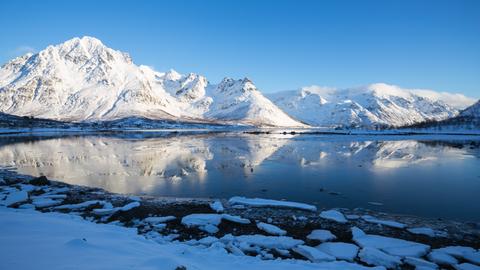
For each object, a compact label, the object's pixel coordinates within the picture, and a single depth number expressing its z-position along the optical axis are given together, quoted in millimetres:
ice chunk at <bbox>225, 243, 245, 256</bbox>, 9902
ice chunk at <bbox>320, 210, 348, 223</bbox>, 13959
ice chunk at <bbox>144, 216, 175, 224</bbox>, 13456
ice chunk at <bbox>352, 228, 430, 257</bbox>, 10484
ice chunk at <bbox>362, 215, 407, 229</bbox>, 13275
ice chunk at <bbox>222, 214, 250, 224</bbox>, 13625
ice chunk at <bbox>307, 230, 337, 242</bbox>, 11820
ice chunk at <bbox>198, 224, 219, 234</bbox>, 12466
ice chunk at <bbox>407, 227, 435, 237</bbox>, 12414
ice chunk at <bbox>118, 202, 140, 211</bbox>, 15173
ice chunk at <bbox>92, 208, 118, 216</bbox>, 14438
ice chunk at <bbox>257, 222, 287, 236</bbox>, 12336
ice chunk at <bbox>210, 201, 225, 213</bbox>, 15264
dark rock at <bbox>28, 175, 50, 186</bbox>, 20752
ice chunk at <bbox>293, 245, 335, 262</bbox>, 9609
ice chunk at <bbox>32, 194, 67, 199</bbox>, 17219
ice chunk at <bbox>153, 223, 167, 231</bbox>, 12706
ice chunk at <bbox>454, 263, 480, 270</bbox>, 9469
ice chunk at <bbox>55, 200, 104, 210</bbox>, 15389
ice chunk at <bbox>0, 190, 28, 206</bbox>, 15227
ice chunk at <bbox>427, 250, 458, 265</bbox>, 9905
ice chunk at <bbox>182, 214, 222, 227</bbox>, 13148
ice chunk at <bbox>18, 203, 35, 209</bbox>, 14790
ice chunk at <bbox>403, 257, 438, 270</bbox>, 9508
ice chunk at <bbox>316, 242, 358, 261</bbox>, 10073
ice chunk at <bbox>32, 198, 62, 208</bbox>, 15586
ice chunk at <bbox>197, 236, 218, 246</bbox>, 10914
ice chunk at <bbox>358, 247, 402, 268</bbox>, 9680
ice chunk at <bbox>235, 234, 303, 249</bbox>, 10824
